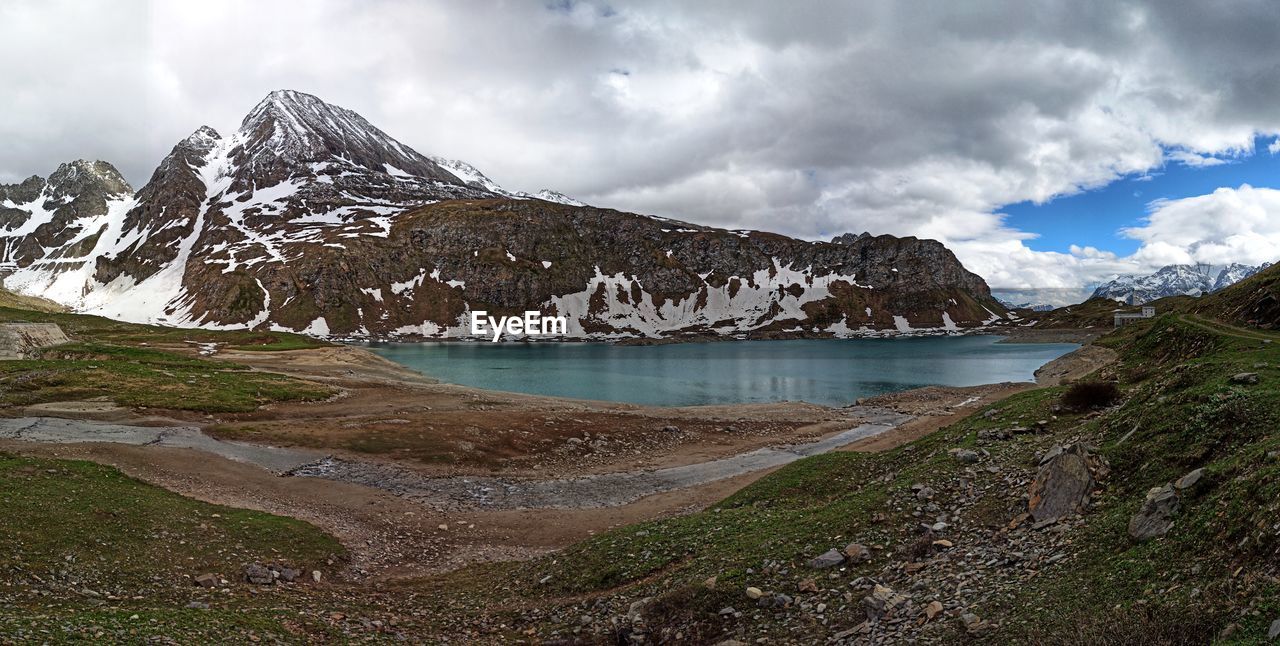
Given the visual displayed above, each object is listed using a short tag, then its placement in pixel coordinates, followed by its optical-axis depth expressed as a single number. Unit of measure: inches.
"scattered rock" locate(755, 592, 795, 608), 495.8
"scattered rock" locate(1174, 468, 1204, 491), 408.8
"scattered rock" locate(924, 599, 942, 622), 407.5
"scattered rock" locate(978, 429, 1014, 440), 803.1
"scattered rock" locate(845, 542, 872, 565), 531.5
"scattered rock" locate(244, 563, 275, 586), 670.5
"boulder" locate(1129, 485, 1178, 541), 393.7
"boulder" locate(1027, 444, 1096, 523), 501.0
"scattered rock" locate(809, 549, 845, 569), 535.4
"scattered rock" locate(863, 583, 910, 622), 435.8
